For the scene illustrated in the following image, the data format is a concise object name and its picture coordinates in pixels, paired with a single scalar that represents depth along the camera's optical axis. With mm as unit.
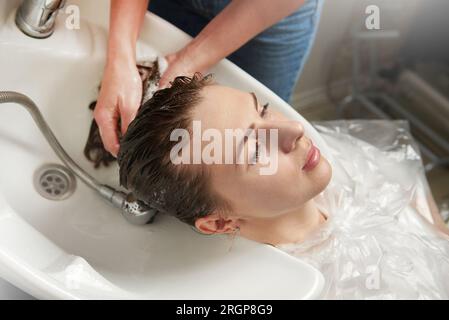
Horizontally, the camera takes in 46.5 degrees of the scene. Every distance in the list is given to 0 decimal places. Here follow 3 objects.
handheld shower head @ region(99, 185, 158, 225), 967
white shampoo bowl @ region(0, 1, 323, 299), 831
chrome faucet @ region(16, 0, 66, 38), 940
